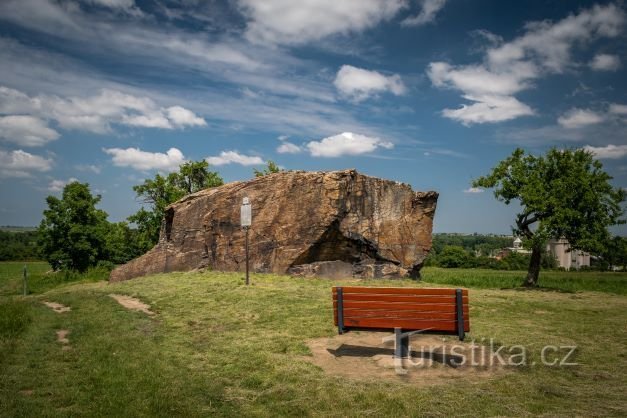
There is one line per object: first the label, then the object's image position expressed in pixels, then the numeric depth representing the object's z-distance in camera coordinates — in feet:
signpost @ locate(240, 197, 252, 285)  55.69
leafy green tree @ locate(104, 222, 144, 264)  149.79
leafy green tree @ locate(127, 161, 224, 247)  164.14
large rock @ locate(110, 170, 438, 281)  67.51
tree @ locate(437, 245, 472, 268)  246.06
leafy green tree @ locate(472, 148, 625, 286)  67.62
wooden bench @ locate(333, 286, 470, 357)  23.76
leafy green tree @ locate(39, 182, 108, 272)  139.23
